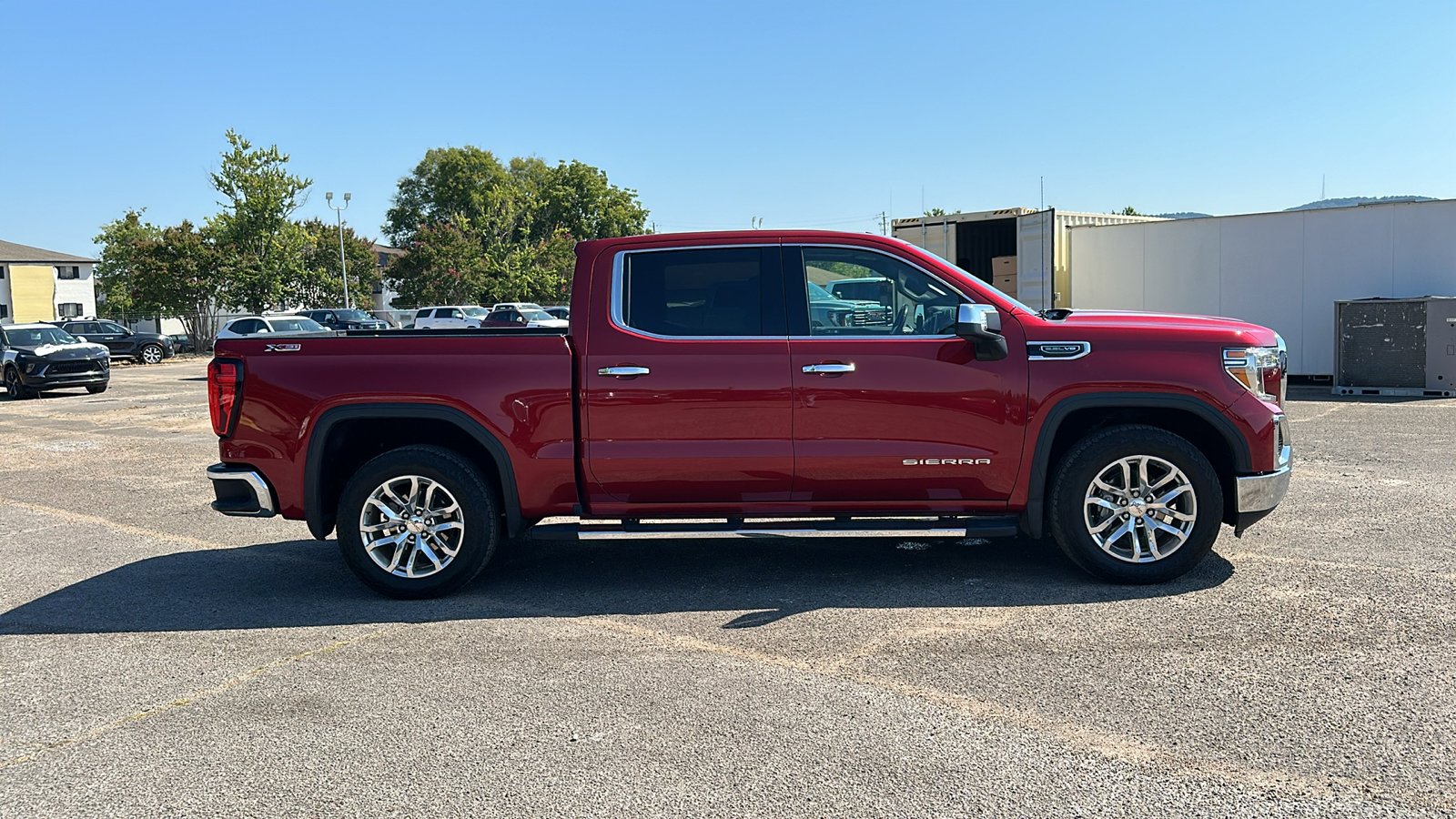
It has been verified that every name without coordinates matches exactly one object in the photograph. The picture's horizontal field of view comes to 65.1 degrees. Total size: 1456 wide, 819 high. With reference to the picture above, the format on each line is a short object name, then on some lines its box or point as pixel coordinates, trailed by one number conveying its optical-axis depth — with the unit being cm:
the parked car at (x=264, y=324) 2859
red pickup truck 582
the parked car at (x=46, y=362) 2286
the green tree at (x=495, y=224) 5881
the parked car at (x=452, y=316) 3894
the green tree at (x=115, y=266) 6291
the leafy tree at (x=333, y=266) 5350
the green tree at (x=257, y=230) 4397
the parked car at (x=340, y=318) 3781
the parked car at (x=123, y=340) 3784
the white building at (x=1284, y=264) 1675
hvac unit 1563
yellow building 7450
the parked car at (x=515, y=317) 3262
